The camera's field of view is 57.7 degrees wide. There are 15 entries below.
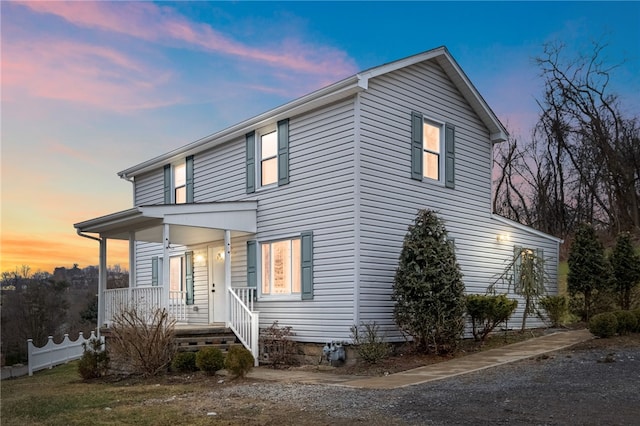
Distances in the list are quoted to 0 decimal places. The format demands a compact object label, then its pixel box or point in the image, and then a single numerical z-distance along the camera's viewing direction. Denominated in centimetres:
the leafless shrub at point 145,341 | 1159
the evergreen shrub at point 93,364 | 1239
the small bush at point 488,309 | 1280
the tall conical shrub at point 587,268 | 1670
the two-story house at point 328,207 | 1233
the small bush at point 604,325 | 1232
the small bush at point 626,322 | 1267
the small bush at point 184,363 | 1158
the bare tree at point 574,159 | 3078
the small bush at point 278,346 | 1287
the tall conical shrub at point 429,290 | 1158
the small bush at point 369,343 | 1141
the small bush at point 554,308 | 1625
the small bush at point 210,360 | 1089
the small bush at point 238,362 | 1023
